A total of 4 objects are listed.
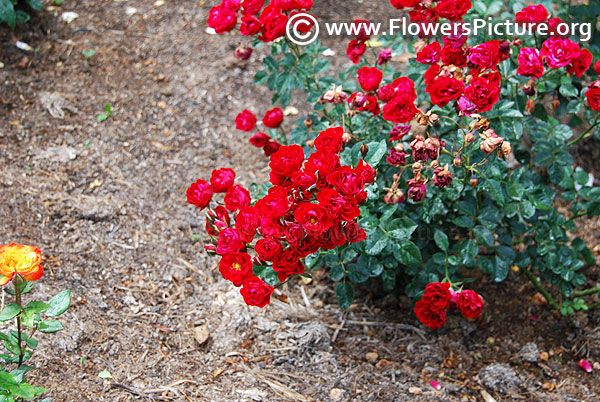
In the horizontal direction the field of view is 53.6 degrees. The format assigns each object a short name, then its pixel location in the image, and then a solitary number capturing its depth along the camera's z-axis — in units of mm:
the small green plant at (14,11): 3088
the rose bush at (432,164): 1671
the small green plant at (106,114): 3028
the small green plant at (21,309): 1508
